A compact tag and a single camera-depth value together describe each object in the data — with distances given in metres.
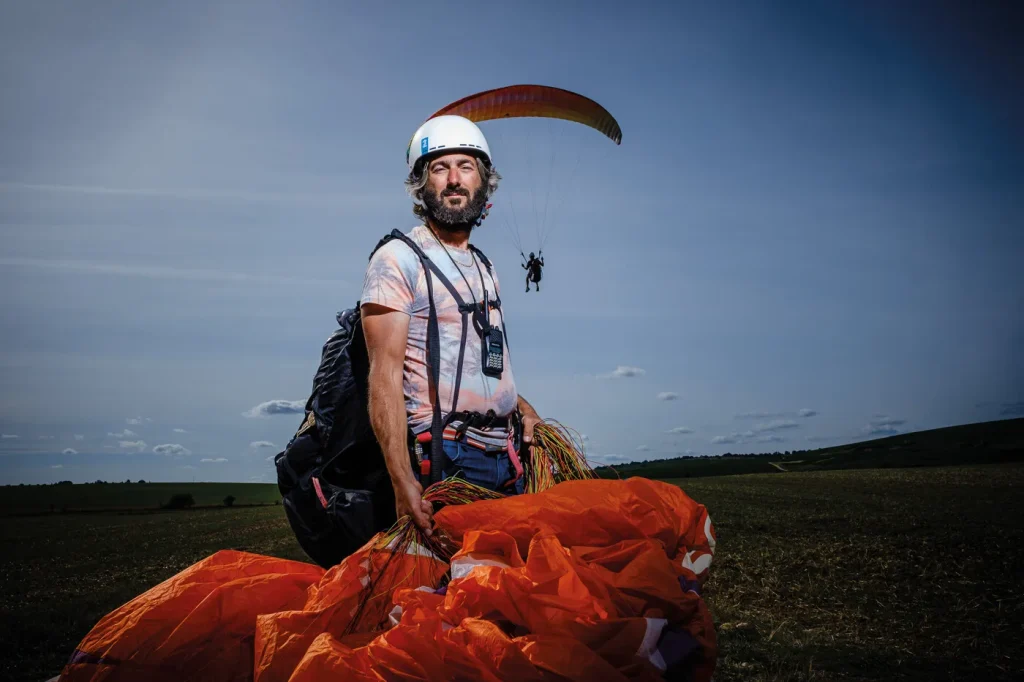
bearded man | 2.67
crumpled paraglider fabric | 1.97
